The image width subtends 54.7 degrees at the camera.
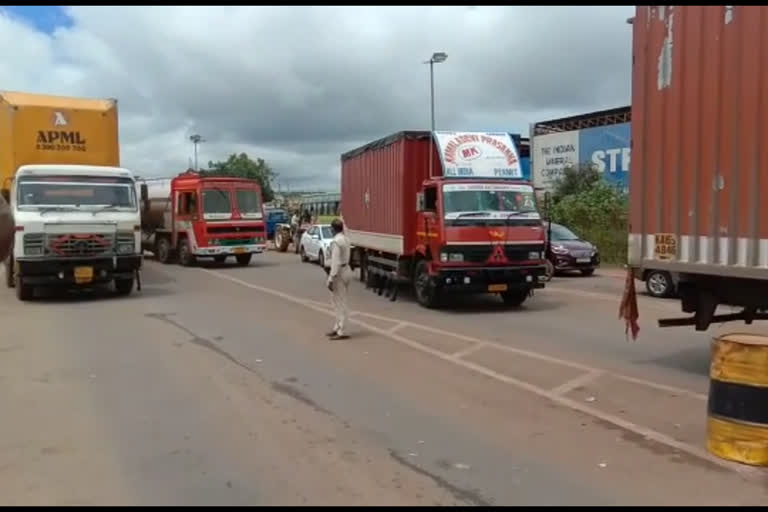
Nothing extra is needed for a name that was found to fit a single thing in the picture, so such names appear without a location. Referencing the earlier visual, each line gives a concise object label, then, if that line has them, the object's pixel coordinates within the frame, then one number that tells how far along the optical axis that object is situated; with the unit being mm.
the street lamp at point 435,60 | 34344
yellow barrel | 5078
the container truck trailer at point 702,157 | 6734
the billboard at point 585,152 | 37062
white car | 24641
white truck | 14367
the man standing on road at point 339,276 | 10578
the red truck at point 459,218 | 12984
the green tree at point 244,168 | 78562
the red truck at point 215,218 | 24359
